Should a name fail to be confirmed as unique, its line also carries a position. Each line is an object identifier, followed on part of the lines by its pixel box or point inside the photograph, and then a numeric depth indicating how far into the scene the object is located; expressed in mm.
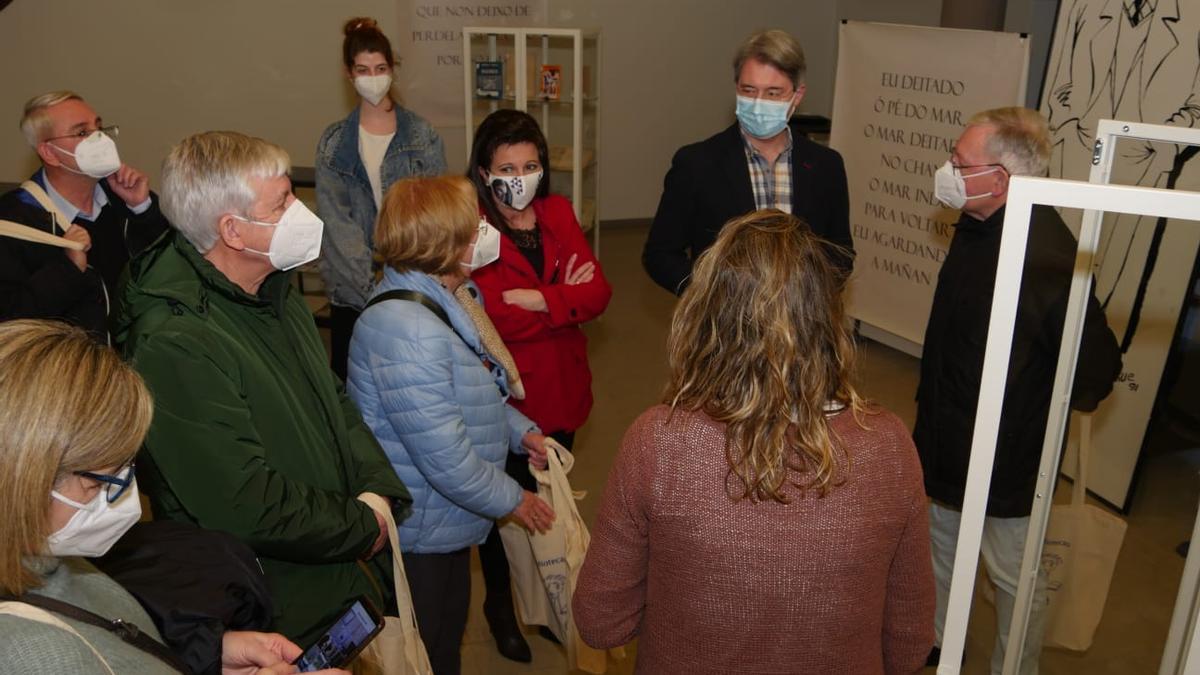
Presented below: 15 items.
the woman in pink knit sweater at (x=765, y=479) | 1498
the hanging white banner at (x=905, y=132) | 4812
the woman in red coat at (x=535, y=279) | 3006
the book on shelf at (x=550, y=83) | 6035
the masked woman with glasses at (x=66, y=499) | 1237
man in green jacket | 1854
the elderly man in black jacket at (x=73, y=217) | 2951
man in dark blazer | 3031
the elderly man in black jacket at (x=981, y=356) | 1905
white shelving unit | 5934
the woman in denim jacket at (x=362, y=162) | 3988
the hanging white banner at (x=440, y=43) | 7383
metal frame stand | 1187
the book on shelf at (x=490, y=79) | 5992
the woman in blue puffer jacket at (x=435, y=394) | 2322
